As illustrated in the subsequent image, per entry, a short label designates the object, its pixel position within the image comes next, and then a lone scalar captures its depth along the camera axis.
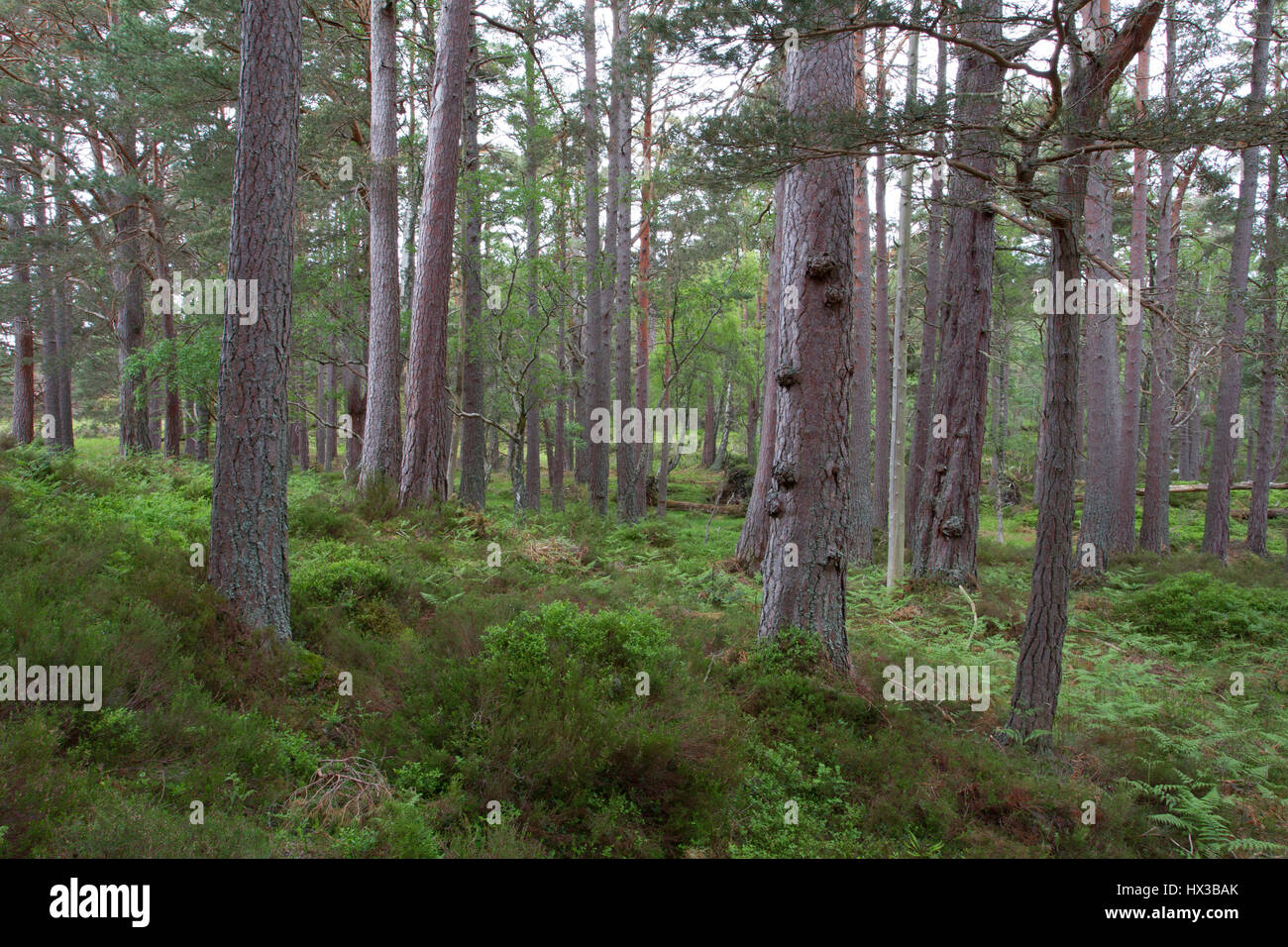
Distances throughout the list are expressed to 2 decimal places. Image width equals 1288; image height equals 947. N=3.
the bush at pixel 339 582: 6.40
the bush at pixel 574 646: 5.10
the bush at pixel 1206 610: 9.60
